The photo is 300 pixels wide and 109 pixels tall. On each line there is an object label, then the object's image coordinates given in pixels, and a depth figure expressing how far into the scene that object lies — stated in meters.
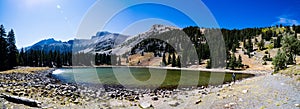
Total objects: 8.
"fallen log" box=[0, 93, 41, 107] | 19.30
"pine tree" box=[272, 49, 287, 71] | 54.17
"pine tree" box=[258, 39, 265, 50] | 133.25
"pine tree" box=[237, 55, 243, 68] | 100.46
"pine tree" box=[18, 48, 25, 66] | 113.62
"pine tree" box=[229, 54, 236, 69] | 100.38
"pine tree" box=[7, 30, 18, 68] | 85.96
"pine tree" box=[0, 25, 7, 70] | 76.56
